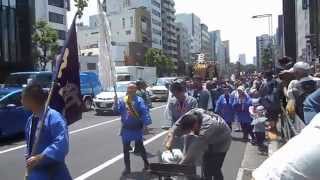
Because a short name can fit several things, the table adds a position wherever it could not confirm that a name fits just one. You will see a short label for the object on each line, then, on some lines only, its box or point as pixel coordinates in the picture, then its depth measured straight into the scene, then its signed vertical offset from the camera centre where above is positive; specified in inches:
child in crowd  257.5 -44.6
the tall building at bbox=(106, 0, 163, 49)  2859.0 +720.1
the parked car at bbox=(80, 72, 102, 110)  619.7 -13.9
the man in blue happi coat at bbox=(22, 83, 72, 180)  90.9 -17.9
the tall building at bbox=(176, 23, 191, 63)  3525.1 +456.6
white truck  974.9 +20.3
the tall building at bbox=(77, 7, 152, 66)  2427.5 +418.9
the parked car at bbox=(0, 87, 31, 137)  320.9 -36.8
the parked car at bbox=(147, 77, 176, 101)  833.9 -40.9
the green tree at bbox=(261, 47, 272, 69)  1466.2 +117.2
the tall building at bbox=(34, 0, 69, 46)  1878.0 +461.8
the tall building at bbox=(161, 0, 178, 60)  3211.5 +560.9
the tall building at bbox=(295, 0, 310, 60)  1339.3 +265.9
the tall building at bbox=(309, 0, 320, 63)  705.9 +164.9
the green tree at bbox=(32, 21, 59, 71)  1078.8 +152.6
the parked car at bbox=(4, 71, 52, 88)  492.3 +6.8
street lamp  870.3 +186.7
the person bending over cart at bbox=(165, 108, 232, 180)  114.0 -25.5
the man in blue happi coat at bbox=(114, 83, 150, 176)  195.9 -25.6
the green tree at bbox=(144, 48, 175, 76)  2313.2 +152.3
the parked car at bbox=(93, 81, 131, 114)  556.1 -42.3
